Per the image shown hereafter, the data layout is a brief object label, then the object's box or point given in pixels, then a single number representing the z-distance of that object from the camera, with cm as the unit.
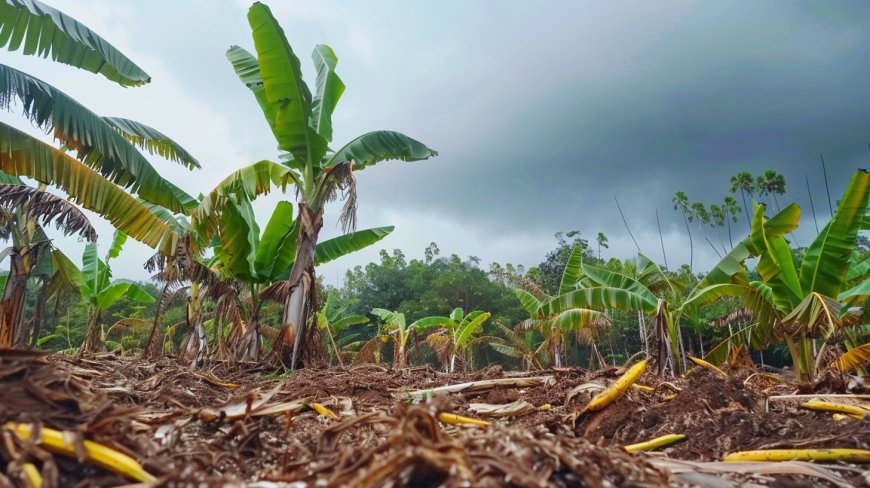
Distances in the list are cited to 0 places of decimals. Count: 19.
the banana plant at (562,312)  1093
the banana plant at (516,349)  1798
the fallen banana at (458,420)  220
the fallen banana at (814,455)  192
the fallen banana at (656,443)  221
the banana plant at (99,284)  1257
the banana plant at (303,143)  656
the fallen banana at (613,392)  288
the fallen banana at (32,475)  110
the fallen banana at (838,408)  266
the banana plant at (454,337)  1664
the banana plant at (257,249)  727
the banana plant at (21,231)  568
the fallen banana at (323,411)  251
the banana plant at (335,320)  1775
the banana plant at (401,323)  1569
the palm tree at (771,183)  2945
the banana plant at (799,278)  604
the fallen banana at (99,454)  125
